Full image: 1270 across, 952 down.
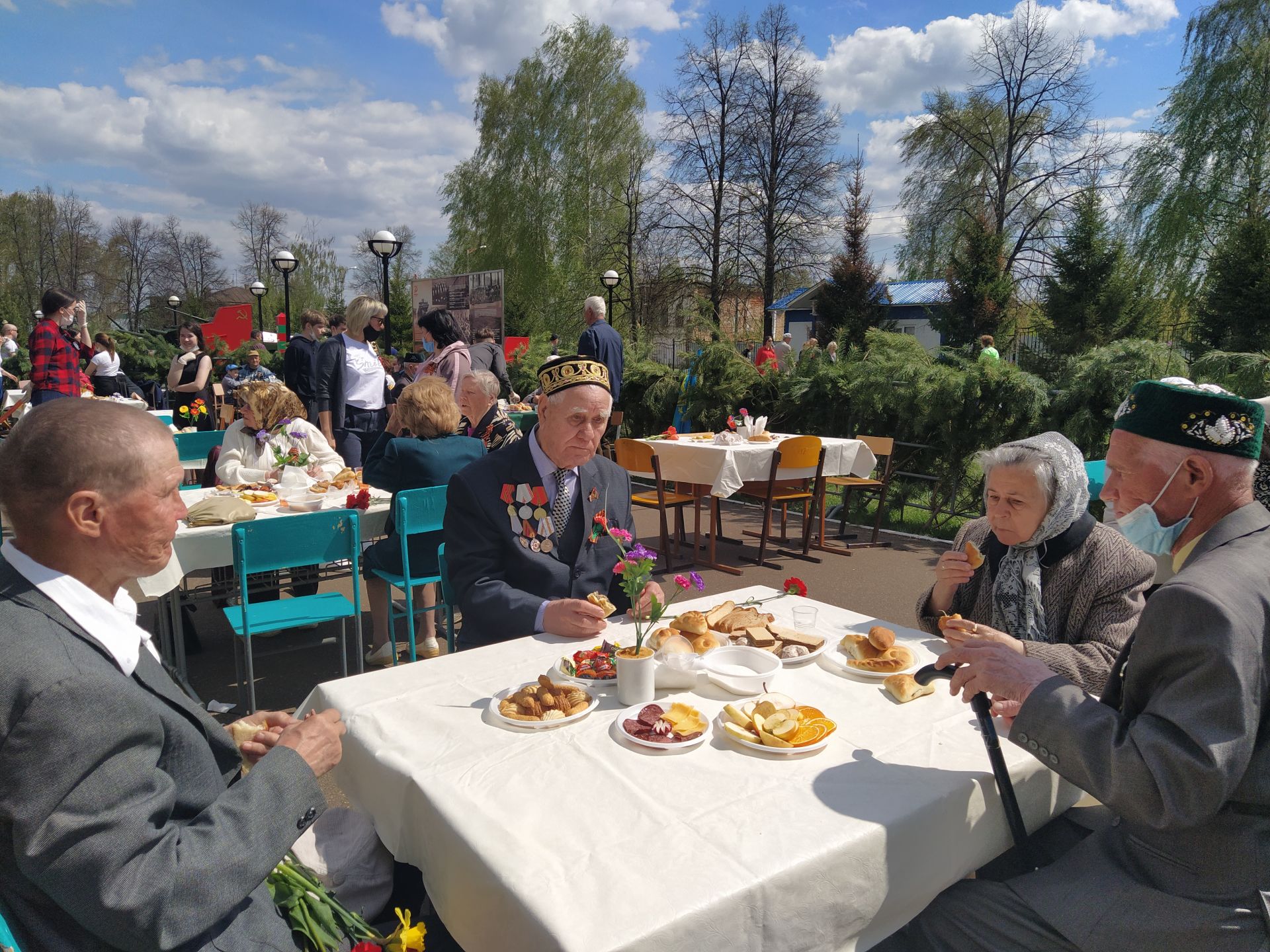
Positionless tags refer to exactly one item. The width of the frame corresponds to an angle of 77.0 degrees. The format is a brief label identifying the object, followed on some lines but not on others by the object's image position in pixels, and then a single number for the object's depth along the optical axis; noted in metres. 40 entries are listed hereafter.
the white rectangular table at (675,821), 1.24
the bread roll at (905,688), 1.94
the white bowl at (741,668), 1.98
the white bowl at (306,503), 4.61
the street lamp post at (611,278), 19.89
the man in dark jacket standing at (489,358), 8.35
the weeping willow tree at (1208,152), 16.33
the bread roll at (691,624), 2.29
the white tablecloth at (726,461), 7.18
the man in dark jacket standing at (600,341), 9.60
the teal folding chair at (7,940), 1.01
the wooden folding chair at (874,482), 7.88
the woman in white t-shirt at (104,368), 13.85
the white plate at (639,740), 1.66
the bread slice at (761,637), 2.26
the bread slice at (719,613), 2.44
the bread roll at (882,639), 2.17
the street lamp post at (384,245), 13.48
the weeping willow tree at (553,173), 28.02
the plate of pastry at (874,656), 2.09
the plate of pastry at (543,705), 1.77
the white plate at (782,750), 1.65
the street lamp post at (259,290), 24.38
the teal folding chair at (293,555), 3.80
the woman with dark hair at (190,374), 11.59
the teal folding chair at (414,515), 4.24
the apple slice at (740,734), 1.69
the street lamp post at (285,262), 19.52
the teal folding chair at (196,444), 6.91
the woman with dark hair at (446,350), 7.48
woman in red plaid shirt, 7.34
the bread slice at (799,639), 2.25
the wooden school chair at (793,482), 7.41
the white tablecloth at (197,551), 3.68
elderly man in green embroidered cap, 1.30
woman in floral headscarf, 5.19
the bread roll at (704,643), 2.23
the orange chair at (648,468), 7.27
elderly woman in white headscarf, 2.32
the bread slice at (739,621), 2.38
